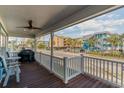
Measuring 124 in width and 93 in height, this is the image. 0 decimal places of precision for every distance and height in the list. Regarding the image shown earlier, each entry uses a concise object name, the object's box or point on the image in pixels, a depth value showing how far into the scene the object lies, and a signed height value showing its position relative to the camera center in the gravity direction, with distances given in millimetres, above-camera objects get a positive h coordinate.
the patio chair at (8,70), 2083 -769
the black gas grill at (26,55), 4818 -667
